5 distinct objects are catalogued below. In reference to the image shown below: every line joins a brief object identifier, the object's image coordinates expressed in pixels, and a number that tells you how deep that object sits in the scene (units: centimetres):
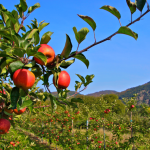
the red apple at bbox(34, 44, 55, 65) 102
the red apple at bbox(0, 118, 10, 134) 171
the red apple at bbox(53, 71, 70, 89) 119
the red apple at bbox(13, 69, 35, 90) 100
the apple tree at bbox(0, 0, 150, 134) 90
